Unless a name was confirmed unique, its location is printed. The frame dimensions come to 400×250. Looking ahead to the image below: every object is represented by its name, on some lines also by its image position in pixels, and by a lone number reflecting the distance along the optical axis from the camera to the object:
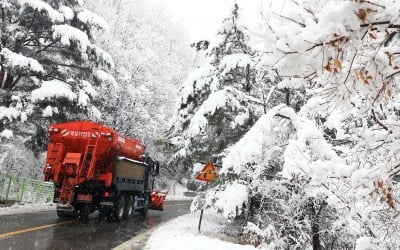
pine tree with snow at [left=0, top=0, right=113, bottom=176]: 17.78
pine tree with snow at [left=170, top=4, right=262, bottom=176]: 15.66
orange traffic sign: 14.09
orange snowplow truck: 15.11
